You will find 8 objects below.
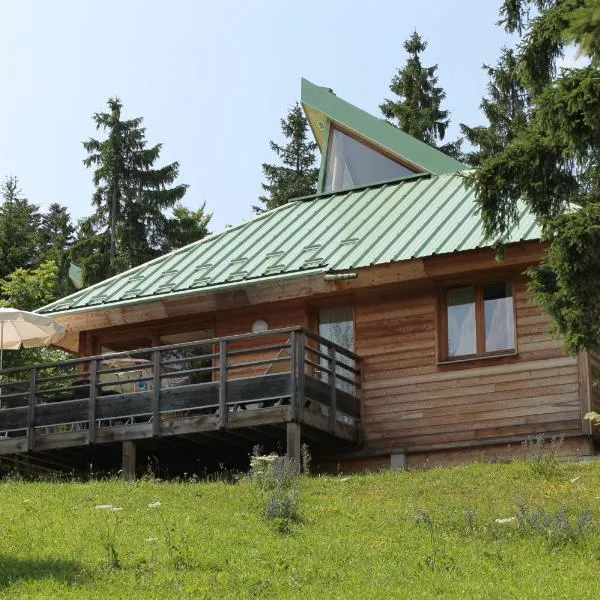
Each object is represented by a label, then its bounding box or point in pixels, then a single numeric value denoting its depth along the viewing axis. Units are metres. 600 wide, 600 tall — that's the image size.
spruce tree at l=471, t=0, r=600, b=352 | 15.00
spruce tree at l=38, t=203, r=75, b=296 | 40.47
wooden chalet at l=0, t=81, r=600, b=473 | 21.27
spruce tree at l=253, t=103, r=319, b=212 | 45.31
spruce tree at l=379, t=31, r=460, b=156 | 42.91
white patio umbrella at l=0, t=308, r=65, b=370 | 23.03
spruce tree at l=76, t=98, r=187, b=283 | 40.78
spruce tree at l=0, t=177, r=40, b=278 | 35.50
